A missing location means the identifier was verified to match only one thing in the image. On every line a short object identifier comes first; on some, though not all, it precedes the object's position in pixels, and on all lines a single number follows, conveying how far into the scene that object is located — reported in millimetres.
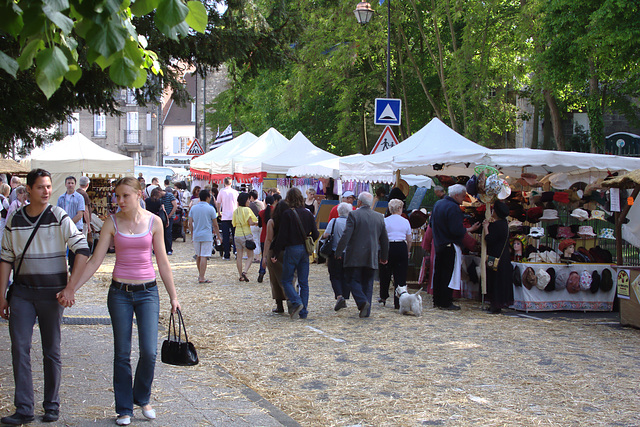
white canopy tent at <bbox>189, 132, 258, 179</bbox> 24797
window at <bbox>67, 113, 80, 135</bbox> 64800
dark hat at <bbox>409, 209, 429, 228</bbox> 13570
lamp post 18797
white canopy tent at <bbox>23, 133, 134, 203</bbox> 20266
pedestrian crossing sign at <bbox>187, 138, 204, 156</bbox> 31172
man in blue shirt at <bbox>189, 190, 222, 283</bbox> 13453
